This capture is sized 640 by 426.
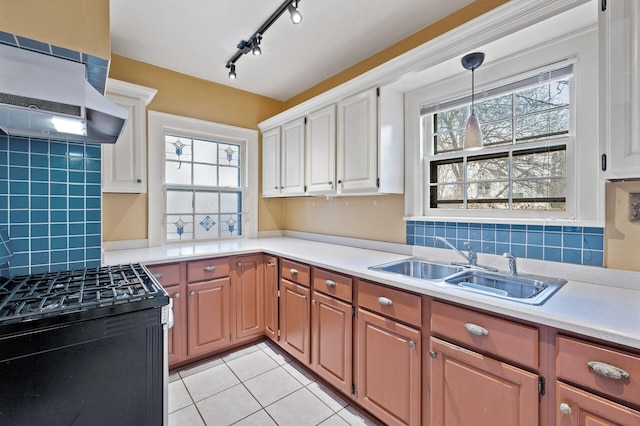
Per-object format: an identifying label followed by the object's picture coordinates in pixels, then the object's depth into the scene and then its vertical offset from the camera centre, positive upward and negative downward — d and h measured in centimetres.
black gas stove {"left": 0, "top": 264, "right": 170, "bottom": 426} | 108 -57
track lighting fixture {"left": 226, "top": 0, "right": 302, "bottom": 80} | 176 +133
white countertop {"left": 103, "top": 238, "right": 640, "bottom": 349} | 99 -37
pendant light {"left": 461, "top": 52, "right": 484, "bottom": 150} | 166 +49
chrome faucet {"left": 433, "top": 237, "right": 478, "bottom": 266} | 183 -26
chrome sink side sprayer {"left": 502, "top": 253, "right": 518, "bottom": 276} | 164 -29
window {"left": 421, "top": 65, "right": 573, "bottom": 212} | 165 +40
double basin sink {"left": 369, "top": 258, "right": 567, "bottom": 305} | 139 -38
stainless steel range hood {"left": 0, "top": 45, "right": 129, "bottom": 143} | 117 +48
